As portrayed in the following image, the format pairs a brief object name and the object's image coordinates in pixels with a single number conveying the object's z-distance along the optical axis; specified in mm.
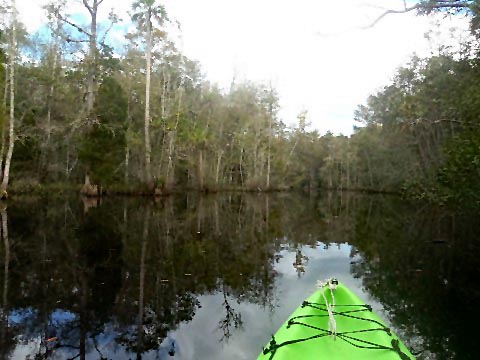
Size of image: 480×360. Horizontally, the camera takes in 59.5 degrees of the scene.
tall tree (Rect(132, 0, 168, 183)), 24953
